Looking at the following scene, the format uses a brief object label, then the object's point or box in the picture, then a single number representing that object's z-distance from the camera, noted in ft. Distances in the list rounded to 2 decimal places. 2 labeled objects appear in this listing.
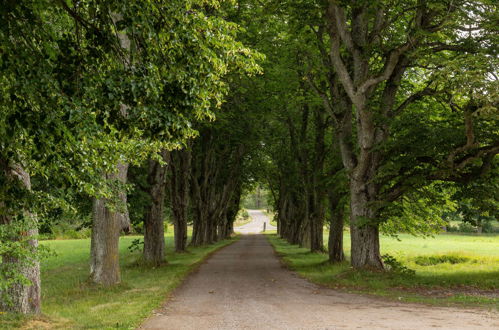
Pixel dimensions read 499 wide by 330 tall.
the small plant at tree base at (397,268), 55.83
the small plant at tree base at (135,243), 73.11
